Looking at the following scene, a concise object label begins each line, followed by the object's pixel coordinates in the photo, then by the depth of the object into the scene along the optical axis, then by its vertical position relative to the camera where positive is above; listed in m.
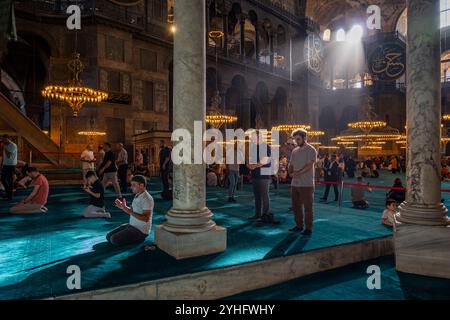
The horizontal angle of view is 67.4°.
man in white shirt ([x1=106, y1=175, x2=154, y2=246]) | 4.34 -0.79
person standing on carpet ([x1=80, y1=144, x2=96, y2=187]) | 10.70 +0.06
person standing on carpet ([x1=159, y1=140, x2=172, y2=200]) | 8.34 -0.11
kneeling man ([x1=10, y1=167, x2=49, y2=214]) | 6.50 -0.71
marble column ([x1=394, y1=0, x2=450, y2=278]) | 3.94 +0.11
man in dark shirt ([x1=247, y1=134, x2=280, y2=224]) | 5.87 -0.38
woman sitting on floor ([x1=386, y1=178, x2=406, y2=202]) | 7.62 -0.79
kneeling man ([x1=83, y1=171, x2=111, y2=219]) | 6.10 -0.72
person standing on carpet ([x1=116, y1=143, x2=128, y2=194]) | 9.66 -0.21
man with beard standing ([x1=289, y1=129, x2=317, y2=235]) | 4.86 -0.19
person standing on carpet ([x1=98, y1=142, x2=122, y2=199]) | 8.05 -0.17
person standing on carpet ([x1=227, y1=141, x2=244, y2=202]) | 8.27 -0.24
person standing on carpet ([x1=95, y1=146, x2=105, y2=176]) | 10.91 +0.26
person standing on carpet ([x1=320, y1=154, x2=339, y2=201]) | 9.61 -0.36
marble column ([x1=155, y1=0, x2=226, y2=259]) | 3.99 +0.58
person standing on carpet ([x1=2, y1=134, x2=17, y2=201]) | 7.80 -0.04
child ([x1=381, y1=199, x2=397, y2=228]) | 5.65 -0.91
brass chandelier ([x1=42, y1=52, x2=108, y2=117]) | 11.71 +2.55
